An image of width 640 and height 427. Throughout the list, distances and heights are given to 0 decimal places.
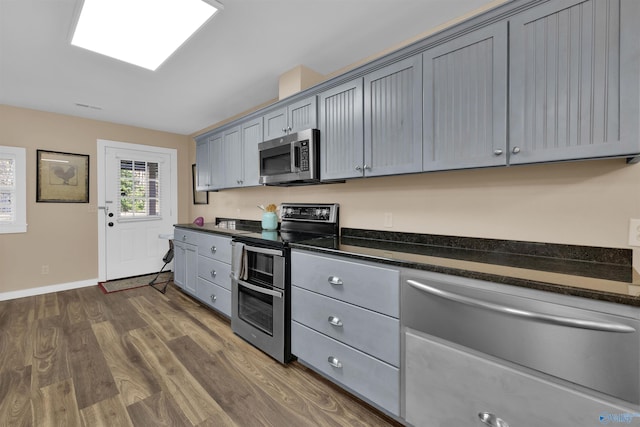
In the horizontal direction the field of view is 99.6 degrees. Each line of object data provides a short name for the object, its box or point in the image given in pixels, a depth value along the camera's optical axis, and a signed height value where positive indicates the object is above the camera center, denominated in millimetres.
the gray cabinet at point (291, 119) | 2295 +851
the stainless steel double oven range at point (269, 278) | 1992 -537
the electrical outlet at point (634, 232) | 1251 -94
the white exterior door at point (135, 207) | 4121 +61
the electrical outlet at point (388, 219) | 2117 -61
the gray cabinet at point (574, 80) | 1077 +571
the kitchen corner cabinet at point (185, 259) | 3221 -610
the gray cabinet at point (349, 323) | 1432 -677
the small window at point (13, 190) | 3363 +261
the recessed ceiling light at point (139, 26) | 1658 +1277
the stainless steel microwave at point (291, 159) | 2223 +467
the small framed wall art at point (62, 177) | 3596 +461
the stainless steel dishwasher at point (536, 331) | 880 -454
